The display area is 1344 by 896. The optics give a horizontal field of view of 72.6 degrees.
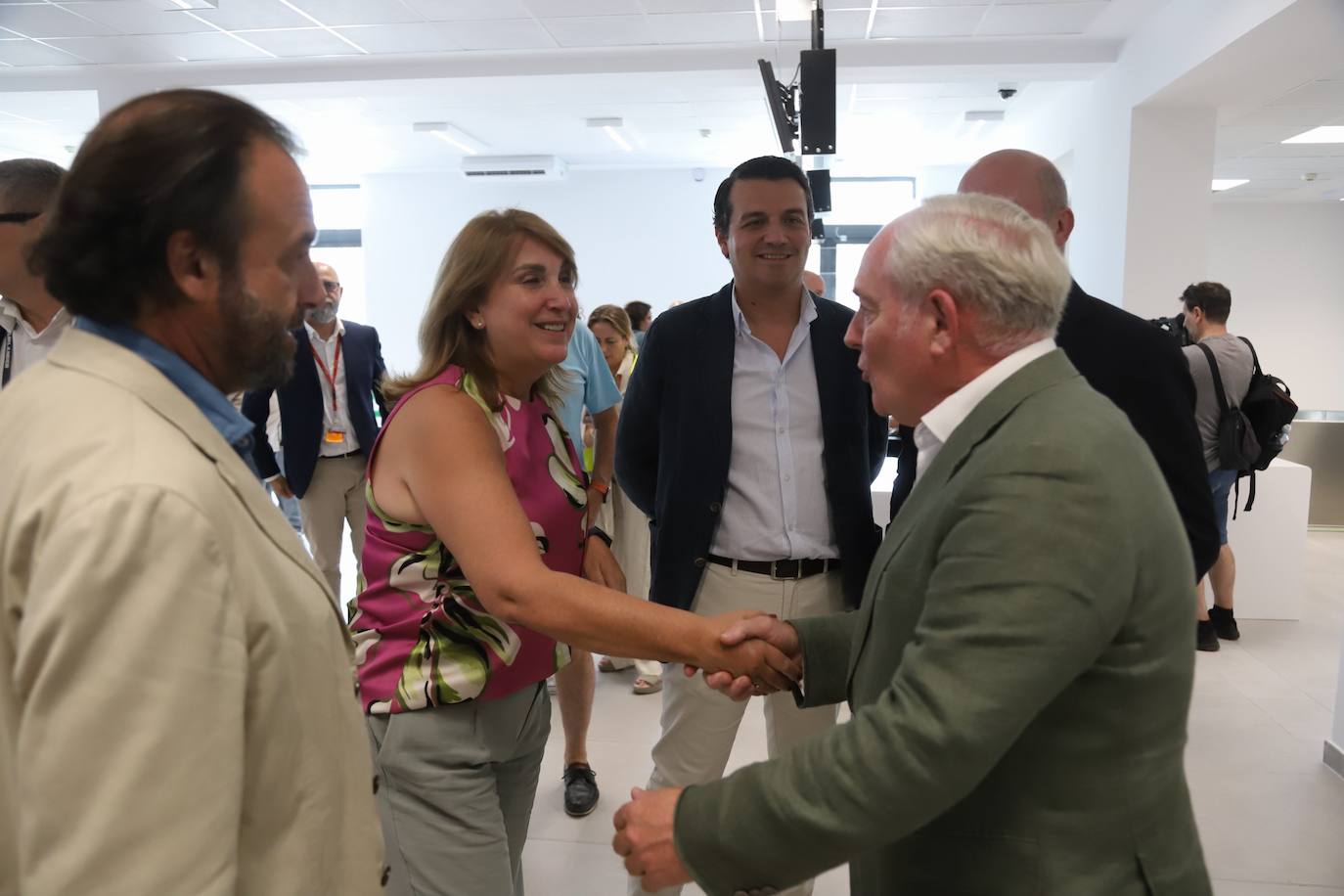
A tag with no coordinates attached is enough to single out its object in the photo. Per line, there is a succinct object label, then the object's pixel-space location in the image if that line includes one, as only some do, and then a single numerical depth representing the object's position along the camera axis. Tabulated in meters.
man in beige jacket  0.69
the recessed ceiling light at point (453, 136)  9.23
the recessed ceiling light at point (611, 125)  9.09
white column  6.43
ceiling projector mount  4.40
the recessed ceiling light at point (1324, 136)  8.09
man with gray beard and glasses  3.71
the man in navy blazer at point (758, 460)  2.17
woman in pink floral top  1.40
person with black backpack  4.38
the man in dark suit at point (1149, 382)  1.70
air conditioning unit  10.95
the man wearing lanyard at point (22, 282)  1.87
